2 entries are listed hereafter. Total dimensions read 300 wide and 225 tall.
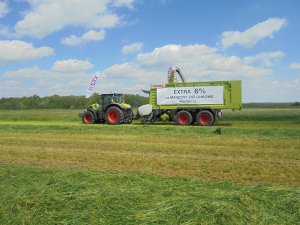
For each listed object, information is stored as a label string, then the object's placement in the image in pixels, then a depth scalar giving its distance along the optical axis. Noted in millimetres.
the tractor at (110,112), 14336
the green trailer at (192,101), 13337
